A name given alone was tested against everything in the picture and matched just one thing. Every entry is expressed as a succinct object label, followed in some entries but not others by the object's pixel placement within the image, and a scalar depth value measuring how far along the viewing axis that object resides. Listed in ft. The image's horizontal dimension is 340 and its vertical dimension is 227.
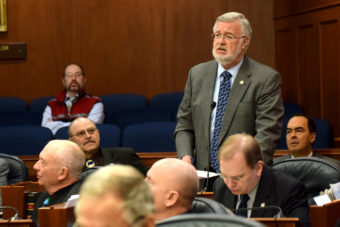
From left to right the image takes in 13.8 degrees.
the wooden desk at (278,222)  18.60
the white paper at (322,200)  22.37
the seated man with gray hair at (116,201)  10.50
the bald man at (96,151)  32.92
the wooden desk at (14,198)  25.51
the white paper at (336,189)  23.04
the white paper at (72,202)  20.21
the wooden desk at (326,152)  34.43
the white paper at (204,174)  24.73
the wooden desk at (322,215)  20.75
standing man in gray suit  27.18
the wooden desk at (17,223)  20.13
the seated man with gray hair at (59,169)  25.59
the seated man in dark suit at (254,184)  22.03
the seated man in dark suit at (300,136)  34.83
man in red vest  45.35
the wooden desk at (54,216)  19.74
